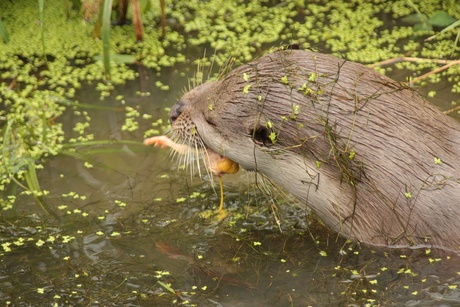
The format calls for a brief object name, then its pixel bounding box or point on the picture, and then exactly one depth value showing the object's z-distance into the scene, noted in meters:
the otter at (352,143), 5.48
